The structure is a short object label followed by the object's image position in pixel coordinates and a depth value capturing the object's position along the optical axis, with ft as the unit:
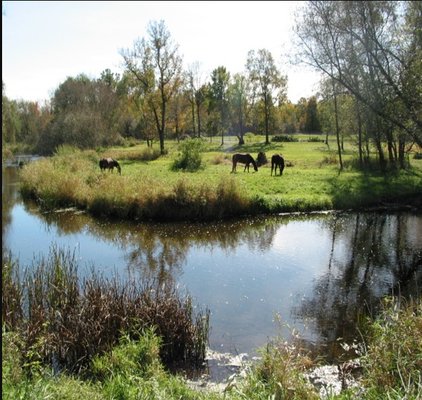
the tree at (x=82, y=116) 163.73
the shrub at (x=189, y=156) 105.70
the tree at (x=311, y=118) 265.81
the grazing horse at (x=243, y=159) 100.63
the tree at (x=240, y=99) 204.03
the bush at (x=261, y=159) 118.73
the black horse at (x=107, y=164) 98.02
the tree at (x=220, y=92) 229.66
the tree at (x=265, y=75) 188.65
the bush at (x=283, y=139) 209.65
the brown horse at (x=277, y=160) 95.83
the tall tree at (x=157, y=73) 152.25
